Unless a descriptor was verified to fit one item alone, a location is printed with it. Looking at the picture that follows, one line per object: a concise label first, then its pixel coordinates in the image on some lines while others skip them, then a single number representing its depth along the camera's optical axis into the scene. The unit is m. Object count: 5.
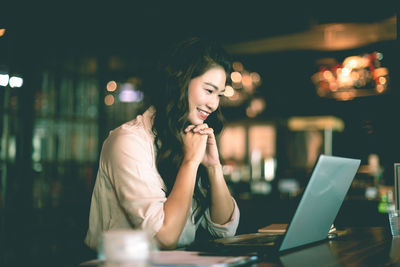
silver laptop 1.16
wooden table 1.11
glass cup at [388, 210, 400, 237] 1.70
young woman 1.38
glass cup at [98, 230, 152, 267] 0.67
